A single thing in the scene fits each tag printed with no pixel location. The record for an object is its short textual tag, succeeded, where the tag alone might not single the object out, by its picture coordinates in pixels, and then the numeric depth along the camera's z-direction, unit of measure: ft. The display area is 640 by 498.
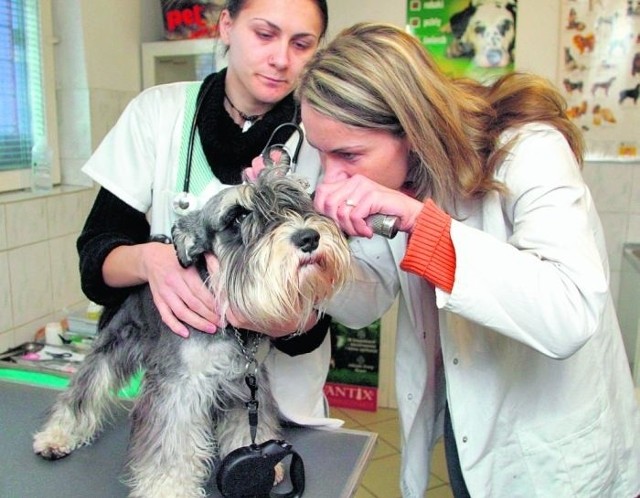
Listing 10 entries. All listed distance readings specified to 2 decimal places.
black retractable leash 3.54
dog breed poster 9.94
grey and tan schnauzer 3.48
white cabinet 10.32
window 8.41
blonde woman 3.22
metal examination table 3.83
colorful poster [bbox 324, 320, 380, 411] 11.85
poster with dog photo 10.36
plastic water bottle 8.80
